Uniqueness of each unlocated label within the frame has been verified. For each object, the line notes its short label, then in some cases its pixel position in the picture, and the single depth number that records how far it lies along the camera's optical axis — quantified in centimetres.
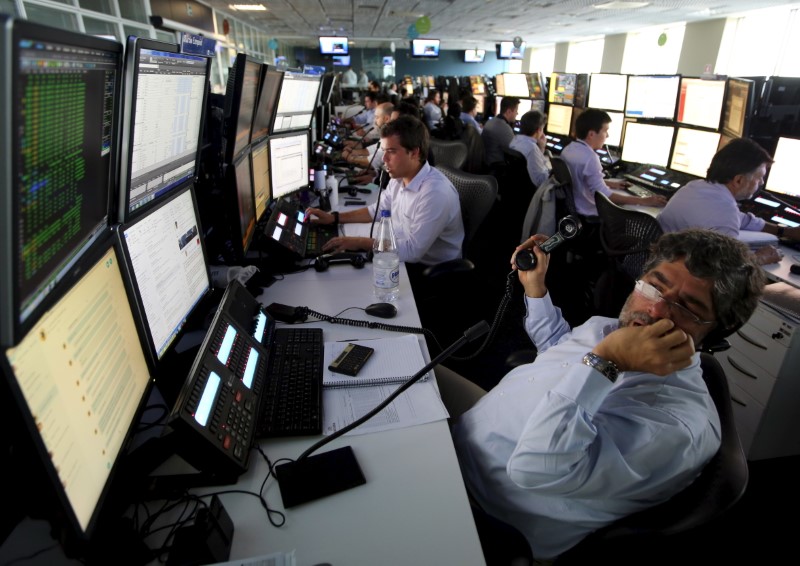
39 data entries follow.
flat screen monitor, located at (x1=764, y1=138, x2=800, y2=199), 242
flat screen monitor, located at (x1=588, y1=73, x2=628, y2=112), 427
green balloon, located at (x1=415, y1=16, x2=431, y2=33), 910
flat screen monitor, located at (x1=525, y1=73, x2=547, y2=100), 627
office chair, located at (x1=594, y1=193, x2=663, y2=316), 217
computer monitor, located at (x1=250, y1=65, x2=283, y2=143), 185
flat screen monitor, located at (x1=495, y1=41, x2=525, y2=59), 1371
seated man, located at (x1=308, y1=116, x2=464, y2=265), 221
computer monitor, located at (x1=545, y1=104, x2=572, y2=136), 523
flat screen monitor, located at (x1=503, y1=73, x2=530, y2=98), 657
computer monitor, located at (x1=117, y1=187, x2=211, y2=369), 91
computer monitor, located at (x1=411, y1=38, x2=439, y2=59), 1277
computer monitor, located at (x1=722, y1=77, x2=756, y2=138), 267
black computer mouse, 155
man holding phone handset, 87
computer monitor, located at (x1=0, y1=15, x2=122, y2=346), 45
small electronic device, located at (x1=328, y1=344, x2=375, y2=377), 124
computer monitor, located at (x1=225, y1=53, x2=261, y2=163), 154
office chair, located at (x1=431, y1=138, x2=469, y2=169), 421
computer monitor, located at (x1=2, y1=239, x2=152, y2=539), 55
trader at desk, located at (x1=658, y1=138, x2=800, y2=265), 222
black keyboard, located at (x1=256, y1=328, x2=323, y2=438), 104
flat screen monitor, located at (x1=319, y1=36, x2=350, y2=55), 1129
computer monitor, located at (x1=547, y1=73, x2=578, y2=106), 509
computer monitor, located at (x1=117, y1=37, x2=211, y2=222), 82
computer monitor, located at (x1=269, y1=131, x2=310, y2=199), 231
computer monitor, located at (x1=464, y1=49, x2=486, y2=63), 1893
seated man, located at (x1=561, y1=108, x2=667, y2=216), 340
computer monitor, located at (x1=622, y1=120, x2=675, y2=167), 349
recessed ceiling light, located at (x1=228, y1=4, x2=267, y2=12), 983
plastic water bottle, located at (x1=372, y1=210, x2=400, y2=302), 169
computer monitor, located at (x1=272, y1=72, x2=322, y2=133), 230
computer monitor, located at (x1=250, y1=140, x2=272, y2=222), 192
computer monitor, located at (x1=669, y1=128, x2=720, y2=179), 304
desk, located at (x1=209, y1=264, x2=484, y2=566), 78
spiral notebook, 121
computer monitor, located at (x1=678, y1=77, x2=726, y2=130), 298
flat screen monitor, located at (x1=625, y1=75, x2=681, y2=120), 347
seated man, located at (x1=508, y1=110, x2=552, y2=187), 411
